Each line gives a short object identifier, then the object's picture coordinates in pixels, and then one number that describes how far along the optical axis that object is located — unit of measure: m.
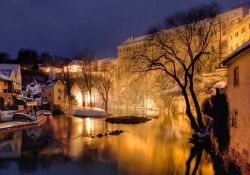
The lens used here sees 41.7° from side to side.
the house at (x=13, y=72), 76.03
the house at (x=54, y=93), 87.69
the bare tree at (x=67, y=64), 84.47
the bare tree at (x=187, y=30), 31.27
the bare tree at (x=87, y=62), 79.94
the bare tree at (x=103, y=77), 79.06
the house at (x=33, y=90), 92.46
